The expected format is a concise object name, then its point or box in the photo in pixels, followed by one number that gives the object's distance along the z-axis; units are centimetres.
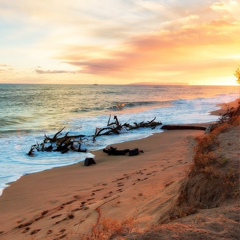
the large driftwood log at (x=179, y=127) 2265
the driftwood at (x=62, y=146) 1575
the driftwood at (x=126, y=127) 2119
